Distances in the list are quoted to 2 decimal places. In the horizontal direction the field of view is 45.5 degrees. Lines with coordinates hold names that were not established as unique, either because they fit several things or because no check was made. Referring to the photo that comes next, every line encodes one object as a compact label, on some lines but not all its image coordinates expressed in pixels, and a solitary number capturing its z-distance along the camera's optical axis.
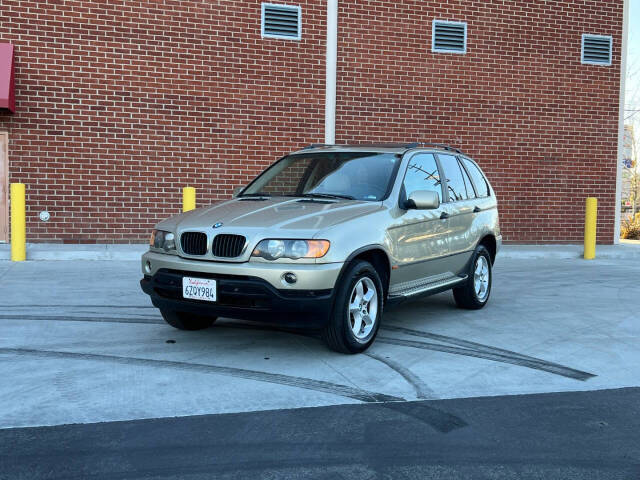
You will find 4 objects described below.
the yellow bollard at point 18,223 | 11.91
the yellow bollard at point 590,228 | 15.06
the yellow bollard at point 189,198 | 12.62
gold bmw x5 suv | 5.62
